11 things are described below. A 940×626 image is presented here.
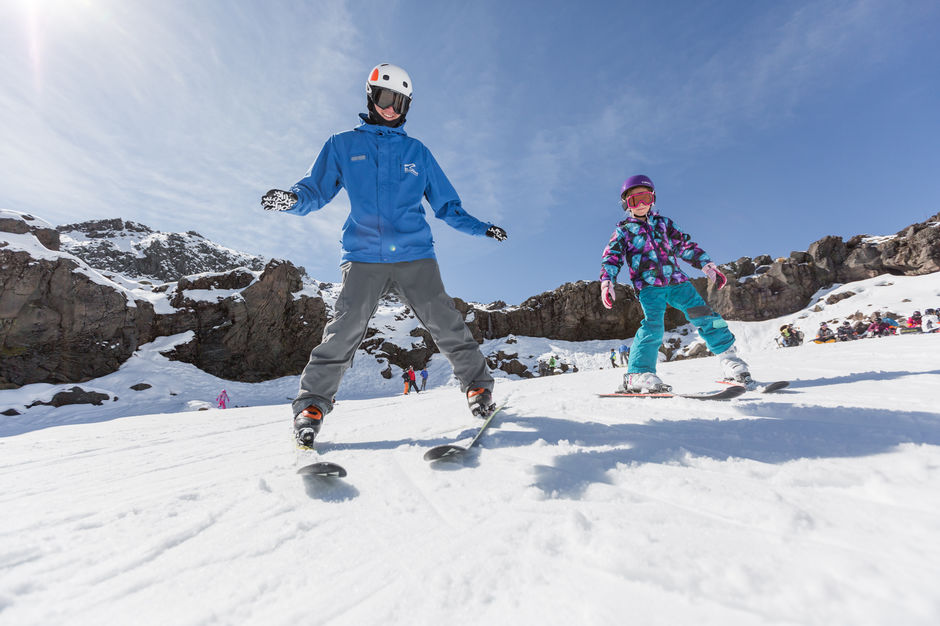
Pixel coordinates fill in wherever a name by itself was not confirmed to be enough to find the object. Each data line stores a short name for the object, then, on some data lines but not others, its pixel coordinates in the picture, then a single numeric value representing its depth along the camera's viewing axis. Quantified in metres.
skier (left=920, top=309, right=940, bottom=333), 13.20
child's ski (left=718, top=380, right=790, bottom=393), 2.68
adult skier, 2.18
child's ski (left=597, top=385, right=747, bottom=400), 2.44
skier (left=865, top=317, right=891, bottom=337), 13.52
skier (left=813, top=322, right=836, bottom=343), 22.51
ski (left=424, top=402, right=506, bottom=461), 1.48
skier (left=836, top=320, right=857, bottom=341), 16.27
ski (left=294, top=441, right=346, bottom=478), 1.31
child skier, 3.12
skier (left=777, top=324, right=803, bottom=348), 15.32
